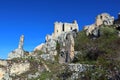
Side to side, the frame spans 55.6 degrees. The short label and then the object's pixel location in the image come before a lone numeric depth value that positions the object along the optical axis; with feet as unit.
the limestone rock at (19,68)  79.90
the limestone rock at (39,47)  103.04
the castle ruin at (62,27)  121.30
